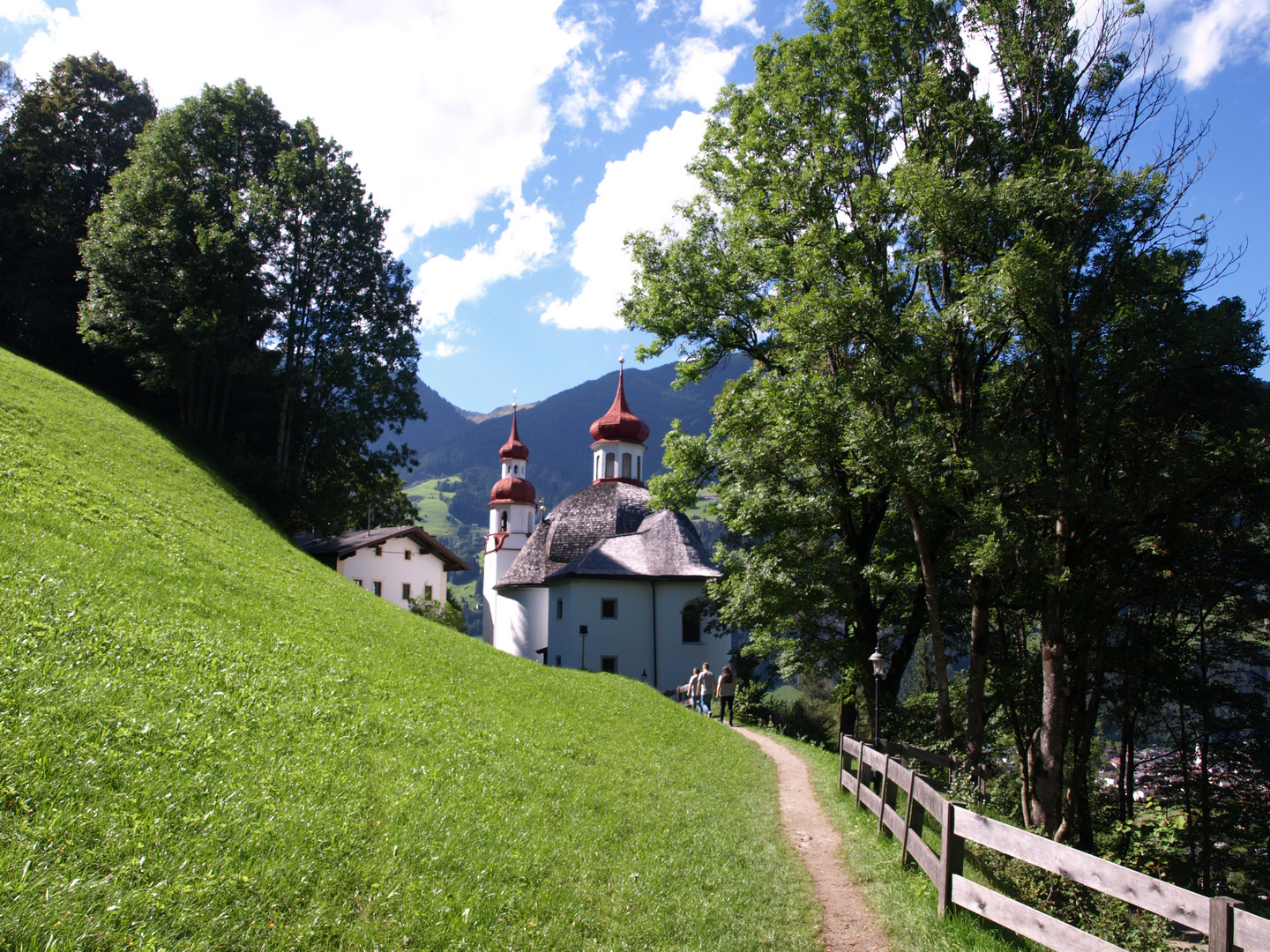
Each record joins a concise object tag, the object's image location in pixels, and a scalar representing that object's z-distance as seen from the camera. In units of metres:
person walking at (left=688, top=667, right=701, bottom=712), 25.59
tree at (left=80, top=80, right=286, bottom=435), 28.86
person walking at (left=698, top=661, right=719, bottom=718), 24.14
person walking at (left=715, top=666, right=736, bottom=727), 22.94
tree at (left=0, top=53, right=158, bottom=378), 32.00
